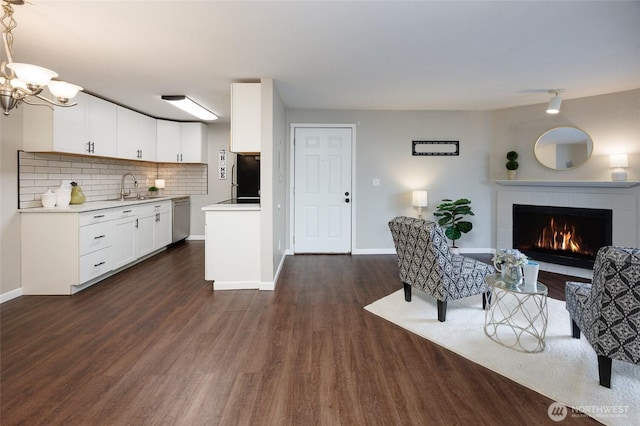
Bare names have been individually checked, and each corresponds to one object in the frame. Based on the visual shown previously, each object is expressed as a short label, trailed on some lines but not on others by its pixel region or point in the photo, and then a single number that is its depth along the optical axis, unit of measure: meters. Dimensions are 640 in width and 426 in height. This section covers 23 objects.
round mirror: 4.09
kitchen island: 3.51
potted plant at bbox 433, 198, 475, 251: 4.70
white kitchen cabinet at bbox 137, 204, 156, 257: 4.51
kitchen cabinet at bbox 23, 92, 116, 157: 3.36
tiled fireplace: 3.79
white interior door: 5.08
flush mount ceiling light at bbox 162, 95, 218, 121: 4.17
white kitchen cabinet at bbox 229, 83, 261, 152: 3.46
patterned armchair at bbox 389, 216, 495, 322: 2.57
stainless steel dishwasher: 5.59
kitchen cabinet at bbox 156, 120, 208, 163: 5.54
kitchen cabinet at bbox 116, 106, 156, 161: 4.65
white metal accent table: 2.23
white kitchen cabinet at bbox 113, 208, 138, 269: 3.94
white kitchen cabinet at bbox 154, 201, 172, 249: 5.00
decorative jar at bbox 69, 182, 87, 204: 3.83
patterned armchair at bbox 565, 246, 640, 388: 1.62
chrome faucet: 5.00
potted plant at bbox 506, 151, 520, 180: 4.60
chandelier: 1.85
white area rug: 1.68
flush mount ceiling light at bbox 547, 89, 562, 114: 3.82
